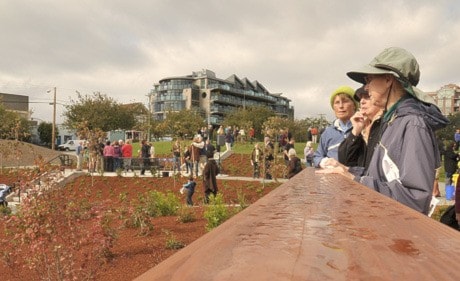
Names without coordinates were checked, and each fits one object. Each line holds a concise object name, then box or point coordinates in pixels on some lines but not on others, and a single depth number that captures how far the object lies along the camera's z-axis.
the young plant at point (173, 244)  7.62
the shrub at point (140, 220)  8.86
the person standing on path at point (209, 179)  14.22
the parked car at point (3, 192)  15.44
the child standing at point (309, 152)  16.72
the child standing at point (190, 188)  13.99
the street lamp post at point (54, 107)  54.97
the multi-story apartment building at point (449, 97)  127.62
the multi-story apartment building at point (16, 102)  92.94
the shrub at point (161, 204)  10.84
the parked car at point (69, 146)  60.00
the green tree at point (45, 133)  72.94
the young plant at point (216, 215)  8.35
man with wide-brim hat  1.90
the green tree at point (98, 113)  56.09
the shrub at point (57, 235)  5.72
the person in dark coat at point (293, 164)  14.65
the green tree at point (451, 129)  61.15
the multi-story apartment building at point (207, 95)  99.19
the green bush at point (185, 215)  9.86
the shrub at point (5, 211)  11.73
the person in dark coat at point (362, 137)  2.59
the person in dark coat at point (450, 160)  14.35
